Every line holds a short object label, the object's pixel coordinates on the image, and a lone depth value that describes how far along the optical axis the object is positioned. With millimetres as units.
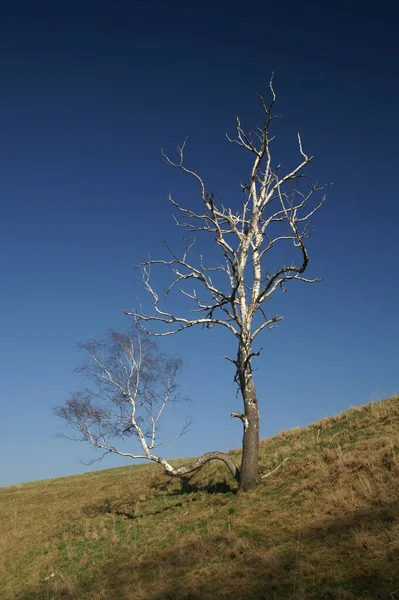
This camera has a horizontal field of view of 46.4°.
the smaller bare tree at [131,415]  17203
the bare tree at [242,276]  16094
